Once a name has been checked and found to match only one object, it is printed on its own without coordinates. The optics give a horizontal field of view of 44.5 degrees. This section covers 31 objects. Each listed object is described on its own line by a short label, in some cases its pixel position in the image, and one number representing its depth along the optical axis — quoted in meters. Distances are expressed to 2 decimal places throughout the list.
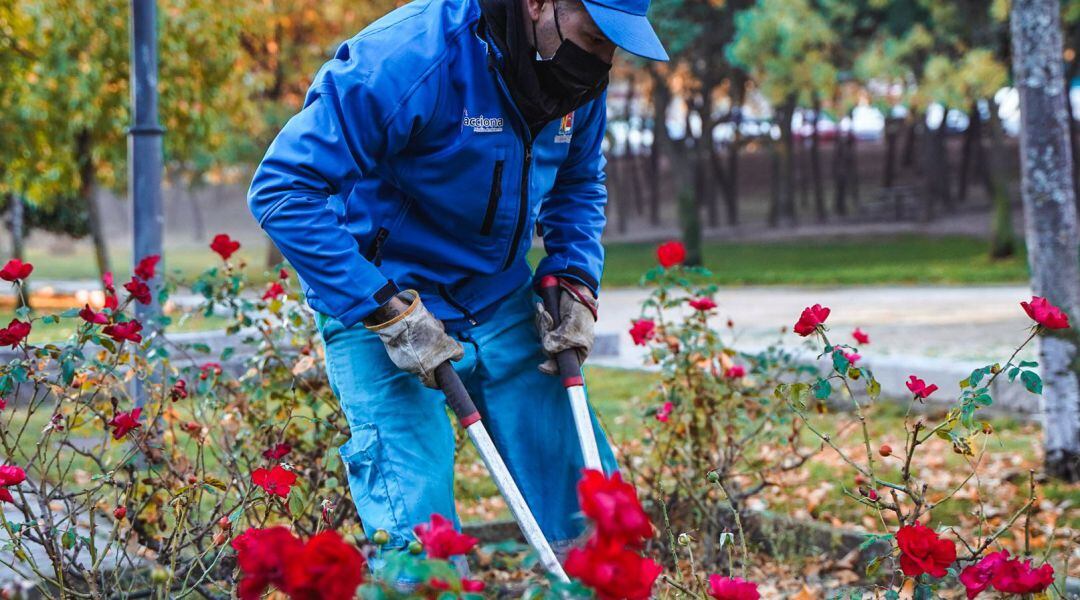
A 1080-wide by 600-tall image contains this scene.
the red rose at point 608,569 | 1.37
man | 2.82
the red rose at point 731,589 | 1.97
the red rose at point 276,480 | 2.58
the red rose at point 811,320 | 2.92
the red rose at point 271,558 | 1.43
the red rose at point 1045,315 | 2.74
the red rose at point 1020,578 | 2.09
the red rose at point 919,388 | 2.88
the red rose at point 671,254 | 4.67
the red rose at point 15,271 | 3.34
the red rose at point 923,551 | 2.17
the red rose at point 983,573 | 2.17
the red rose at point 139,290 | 3.58
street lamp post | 6.06
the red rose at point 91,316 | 3.38
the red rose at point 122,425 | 3.24
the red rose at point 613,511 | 1.37
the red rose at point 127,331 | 3.36
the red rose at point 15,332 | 3.15
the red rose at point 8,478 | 2.76
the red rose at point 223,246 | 4.50
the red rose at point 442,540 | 1.64
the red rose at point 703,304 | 4.59
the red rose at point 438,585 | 1.54
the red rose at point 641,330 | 4.41
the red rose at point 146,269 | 3.94
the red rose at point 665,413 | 4.41
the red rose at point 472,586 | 1.62
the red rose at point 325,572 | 1.38
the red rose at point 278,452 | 3.37
